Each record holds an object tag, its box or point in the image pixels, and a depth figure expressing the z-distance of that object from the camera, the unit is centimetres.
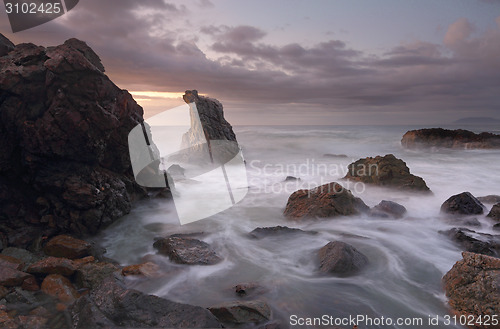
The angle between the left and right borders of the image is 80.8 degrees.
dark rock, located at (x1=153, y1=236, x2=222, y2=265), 571
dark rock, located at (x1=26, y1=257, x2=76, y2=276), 471
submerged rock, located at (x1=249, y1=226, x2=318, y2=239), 731
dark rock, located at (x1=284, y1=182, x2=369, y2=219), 827
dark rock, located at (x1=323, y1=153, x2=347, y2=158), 2450
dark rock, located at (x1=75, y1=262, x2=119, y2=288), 472
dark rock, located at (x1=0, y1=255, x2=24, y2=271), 468
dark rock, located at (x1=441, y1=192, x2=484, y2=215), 825
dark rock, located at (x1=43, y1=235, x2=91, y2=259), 549
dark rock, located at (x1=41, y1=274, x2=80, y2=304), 432
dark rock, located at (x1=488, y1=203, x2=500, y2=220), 774
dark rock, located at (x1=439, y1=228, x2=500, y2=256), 588
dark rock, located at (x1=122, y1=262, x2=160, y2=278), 522
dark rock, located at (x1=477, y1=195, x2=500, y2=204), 962
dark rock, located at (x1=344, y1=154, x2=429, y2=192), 1102
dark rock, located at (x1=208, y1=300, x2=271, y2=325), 387
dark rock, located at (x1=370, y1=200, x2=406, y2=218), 858
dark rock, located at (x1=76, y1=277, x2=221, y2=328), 366
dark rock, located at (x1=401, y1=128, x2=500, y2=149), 2608
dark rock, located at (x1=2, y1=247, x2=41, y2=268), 540
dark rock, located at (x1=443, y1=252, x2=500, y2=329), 397
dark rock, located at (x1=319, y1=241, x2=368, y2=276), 535
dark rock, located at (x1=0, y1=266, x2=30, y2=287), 439
